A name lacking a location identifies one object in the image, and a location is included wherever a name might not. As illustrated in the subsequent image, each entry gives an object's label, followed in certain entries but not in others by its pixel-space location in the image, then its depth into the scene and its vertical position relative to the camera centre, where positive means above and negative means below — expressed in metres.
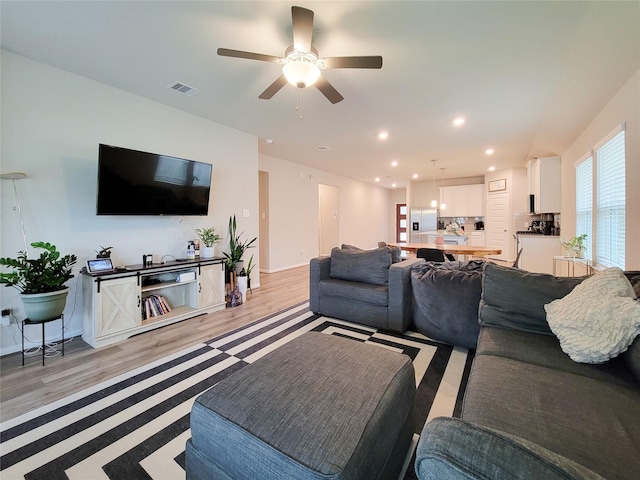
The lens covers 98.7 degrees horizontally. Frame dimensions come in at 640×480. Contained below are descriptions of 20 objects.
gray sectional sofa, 0.40 -0.63
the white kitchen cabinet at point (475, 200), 8.23 +1.07
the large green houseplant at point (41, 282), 2.22 -0.38
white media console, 2.59 -0.69
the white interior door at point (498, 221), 7.46 +0.40
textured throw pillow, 1.27 -0.41
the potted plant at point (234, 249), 4.05 -0.20
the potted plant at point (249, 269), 4.37 -0.55
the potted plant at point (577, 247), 3.69 -0.16
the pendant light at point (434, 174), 6.36 +1.77
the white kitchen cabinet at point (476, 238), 8.30 -0.07
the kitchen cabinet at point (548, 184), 5.37 +1.02
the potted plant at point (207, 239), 3.72 -0.04
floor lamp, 2.27 +0.48
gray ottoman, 0.86 -0.66
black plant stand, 2.25 -0.71
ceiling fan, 1.88 +1.32
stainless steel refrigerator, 9.00 +0.46
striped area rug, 1.32 -1.09
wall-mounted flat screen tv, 2.79 +0.60
